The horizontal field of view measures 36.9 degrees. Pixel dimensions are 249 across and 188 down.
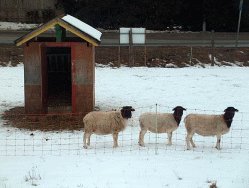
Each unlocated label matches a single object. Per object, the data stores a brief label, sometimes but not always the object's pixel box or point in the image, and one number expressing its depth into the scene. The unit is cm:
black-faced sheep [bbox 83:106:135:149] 930
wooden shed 1199
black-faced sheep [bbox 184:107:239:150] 925
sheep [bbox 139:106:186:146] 946
